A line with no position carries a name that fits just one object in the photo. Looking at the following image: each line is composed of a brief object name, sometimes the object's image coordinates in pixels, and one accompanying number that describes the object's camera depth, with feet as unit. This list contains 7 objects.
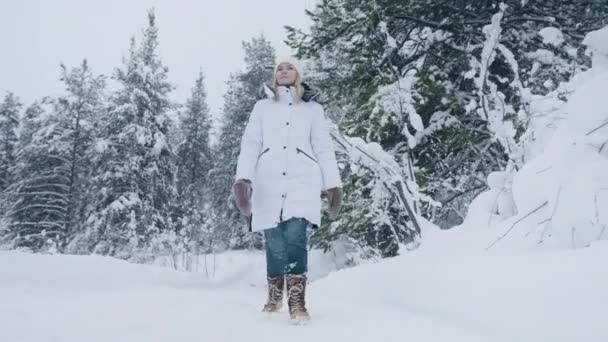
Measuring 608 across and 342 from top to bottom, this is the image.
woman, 12.03
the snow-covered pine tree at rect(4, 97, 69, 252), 72.02
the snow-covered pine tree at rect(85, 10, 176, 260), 64.90
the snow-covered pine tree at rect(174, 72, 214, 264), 110.42
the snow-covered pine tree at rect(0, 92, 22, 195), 110.73
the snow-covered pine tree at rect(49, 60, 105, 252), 75.72
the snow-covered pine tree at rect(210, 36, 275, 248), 87.04
